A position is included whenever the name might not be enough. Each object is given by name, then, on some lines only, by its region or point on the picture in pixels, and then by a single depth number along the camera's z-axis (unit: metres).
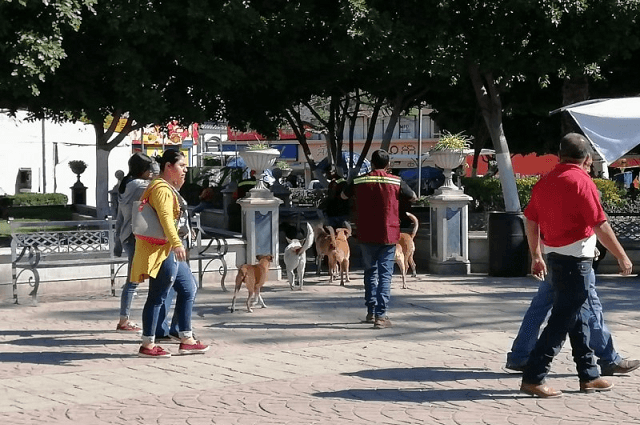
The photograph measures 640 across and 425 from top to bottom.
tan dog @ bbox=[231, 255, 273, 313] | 10.83
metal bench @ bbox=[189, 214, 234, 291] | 13.22
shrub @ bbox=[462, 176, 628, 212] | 18.97
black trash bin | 14.51
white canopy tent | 11.21
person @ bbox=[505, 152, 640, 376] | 7.51
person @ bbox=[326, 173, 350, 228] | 15.19
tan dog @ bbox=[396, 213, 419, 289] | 12.83
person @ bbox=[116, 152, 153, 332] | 9.43
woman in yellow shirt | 8.35
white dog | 12.90
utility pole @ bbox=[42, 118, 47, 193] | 40.71
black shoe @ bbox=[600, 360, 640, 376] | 7.57
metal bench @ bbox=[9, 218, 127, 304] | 11.98
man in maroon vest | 9.91
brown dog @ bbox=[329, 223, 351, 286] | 13.57
